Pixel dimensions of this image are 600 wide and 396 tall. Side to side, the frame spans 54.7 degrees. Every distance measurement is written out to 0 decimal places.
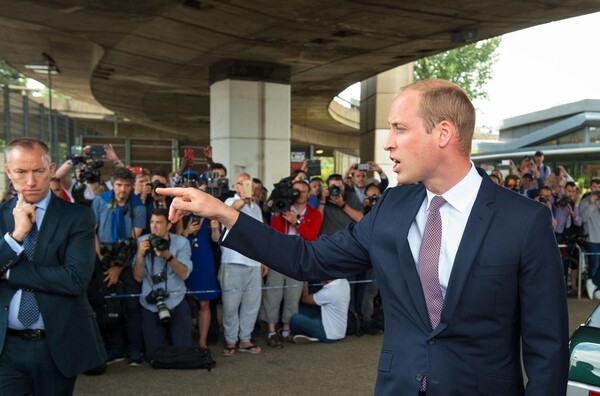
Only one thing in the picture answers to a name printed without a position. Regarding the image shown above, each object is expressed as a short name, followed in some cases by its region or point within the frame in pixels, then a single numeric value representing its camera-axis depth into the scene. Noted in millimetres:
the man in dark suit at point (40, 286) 3254
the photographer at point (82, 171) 7726
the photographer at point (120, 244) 7000
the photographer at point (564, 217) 11367
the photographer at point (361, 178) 10797
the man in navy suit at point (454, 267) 2025
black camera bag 6746
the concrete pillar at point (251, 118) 16562
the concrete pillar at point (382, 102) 22094
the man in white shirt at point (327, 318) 8008
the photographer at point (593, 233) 11117
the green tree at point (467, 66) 46844
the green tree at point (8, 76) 58775
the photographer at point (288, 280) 7969
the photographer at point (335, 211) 8508
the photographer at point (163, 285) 6863
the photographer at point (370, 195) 9172
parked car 3000
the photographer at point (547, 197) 11023
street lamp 15988
